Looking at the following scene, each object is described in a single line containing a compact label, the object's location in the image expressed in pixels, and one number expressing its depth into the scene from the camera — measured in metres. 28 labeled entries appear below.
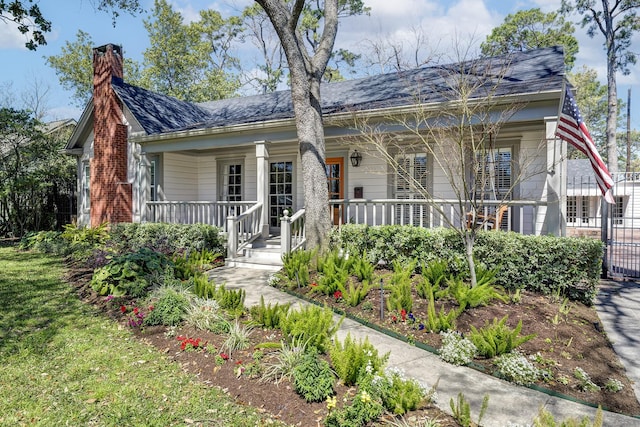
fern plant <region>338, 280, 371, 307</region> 5.08
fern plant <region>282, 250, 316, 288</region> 6.11
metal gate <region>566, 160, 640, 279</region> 7.80
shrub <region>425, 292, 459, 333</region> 4.16
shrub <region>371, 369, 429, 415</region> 2.66
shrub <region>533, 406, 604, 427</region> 1.96
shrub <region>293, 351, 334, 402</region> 2.87
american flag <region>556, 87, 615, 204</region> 5.88
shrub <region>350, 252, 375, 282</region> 5.90
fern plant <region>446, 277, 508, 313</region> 4.59
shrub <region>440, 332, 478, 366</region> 3.59
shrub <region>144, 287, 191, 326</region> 4.48
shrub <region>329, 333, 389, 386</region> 2.92
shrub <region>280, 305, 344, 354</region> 3.46
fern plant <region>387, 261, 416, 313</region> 4.70
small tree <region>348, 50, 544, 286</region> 5.32
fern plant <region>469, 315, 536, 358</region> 3.60
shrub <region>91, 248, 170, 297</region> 5.54
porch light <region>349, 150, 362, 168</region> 9.97
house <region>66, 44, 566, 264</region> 7.68
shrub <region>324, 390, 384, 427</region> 2.53
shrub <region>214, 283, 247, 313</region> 4.66
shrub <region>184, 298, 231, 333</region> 4.18
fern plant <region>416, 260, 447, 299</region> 5.12
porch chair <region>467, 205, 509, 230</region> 6.81
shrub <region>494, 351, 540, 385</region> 3.23
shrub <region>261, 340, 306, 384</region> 3.18
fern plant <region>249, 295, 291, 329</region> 4.13
